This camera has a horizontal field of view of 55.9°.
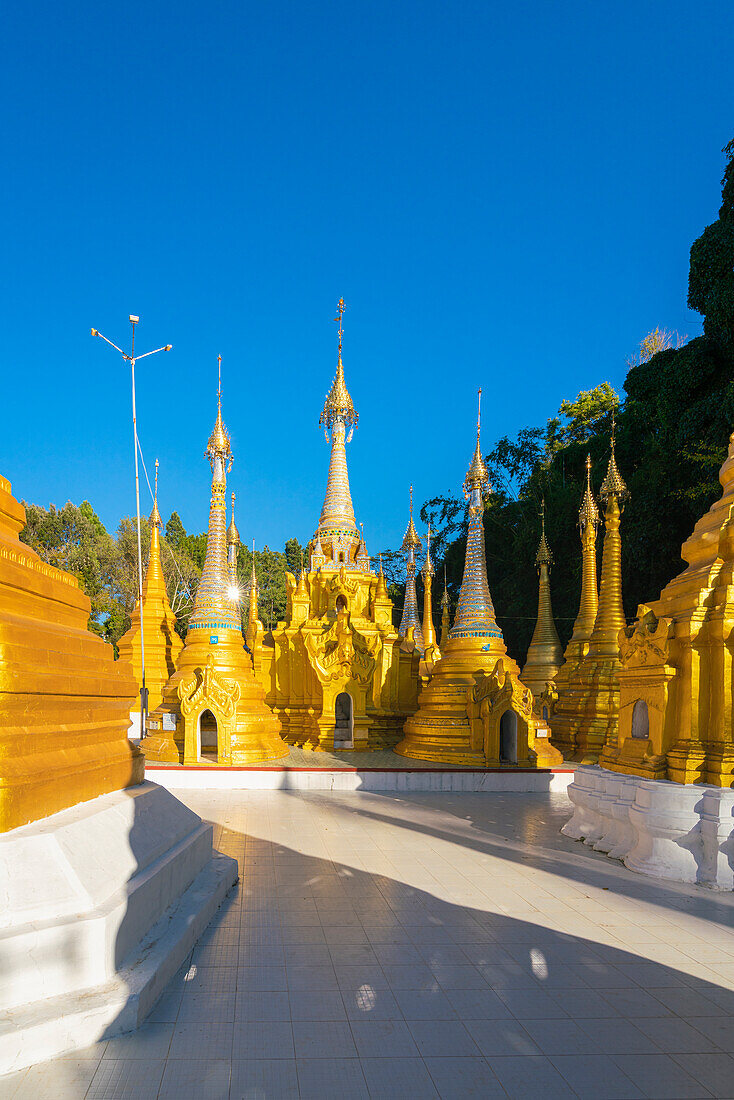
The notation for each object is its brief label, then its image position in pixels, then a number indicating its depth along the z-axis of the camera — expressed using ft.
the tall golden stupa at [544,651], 72.02
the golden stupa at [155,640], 73.20
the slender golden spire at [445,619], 97.05
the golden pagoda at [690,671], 26.78
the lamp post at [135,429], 55.79
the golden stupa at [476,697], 49.85
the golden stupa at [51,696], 14.84
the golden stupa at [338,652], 58.95
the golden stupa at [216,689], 50.16
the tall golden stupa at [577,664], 58.29
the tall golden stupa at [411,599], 89.40
